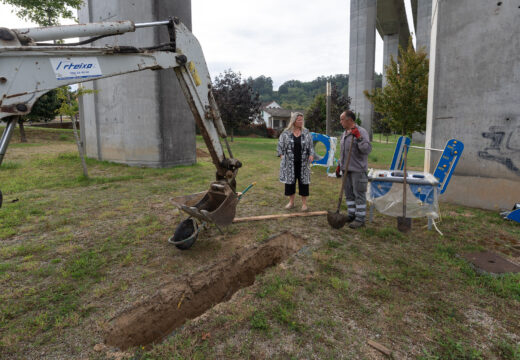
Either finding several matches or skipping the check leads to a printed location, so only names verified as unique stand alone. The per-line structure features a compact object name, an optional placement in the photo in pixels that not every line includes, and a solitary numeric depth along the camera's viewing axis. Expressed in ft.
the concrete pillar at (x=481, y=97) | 18.21
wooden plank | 17.30
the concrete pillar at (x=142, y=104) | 33.68
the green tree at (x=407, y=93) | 43.50
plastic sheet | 14.70
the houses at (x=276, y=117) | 182.19
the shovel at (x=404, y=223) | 15.55
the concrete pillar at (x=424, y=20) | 88.28
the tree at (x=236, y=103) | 86.38
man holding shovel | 15.15
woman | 18.03
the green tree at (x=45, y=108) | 67.72
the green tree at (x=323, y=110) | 87.51
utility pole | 43.62
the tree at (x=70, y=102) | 27.14
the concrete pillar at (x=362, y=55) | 94.02
